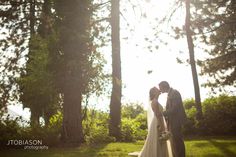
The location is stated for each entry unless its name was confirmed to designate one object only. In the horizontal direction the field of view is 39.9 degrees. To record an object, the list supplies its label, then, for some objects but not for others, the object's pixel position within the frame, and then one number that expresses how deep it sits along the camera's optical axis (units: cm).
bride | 970
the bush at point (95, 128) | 1725
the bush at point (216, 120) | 2034
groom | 931
